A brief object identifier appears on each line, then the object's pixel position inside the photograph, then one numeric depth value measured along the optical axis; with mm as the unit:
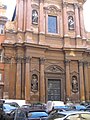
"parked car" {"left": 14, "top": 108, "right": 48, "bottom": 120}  6057
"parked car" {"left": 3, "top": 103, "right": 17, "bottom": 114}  8985
